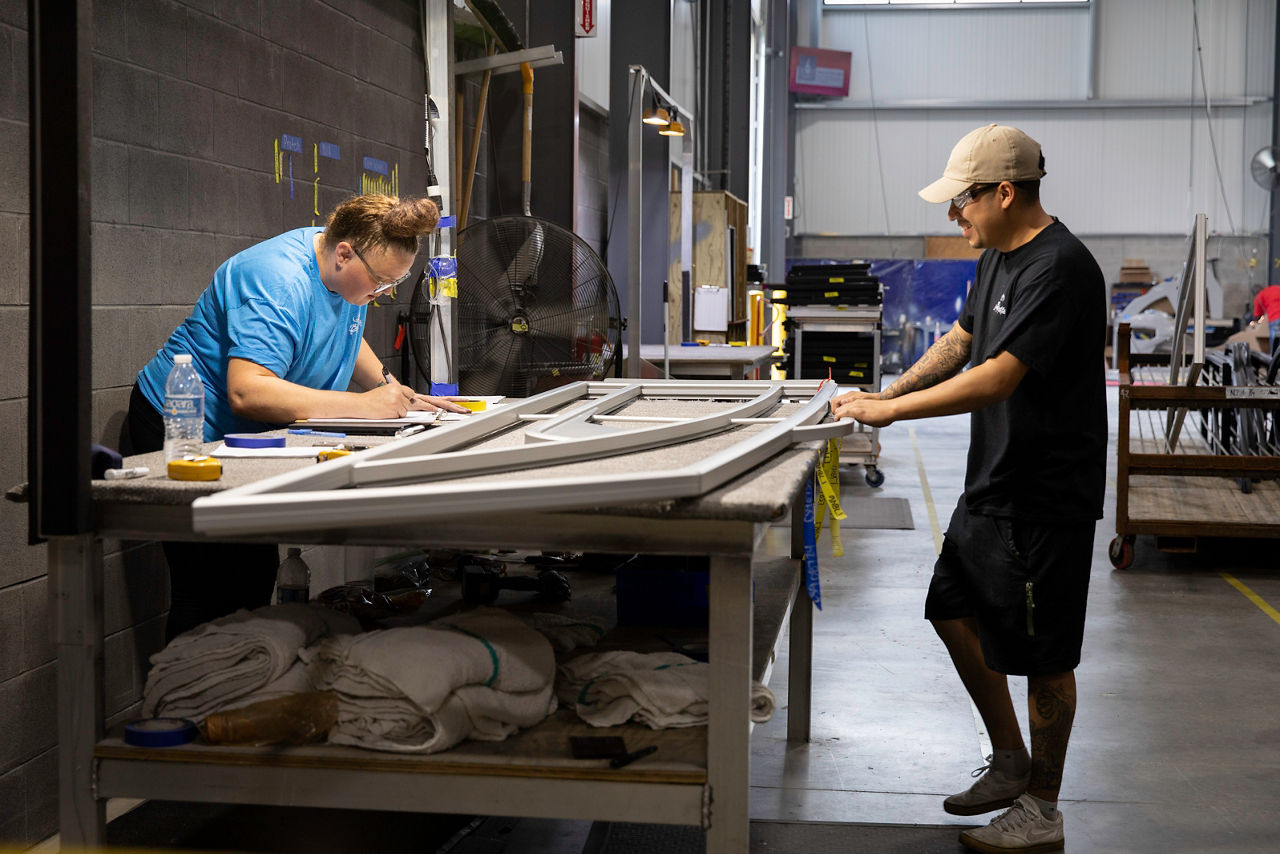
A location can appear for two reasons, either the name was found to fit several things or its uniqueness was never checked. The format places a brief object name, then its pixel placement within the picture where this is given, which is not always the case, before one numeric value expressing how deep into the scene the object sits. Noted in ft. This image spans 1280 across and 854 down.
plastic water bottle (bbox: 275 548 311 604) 8.05
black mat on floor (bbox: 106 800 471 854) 8.29
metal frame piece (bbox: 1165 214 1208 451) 15.87
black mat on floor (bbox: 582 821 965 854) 8.58
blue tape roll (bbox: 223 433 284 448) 7.04
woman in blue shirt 8.27
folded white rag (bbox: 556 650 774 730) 6.11
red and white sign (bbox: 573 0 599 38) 20.02
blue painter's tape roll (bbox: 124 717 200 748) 5.78
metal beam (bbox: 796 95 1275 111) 61.46
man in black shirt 7.93
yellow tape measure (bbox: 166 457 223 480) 5.75
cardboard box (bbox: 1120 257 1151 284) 60.59
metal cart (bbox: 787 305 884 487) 27.12
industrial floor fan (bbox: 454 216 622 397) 13.44
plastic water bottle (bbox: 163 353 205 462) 6.61
